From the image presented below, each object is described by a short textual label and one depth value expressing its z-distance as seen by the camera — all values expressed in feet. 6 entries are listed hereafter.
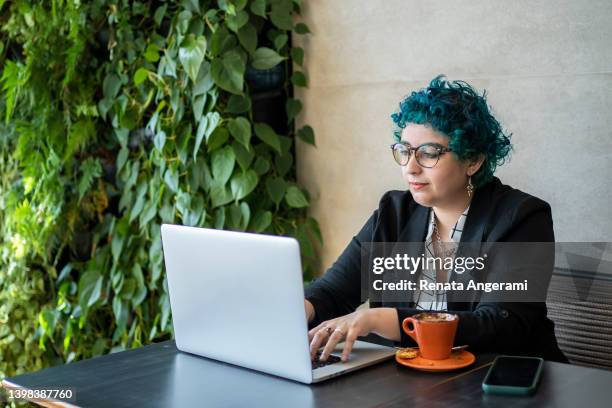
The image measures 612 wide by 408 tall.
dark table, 4.58
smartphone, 4.61
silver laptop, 4.84
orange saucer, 5.09
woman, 6.48
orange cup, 5.16
